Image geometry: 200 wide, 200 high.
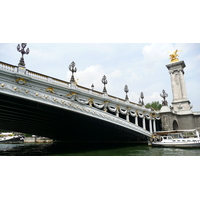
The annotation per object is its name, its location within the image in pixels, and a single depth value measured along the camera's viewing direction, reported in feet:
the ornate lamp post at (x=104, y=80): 80.19
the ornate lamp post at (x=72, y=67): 68.30
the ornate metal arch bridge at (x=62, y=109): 50.75
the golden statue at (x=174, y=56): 131.64
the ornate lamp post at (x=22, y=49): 56.23
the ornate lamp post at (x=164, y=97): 107.24
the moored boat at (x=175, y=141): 67.10
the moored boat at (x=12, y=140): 194.72
